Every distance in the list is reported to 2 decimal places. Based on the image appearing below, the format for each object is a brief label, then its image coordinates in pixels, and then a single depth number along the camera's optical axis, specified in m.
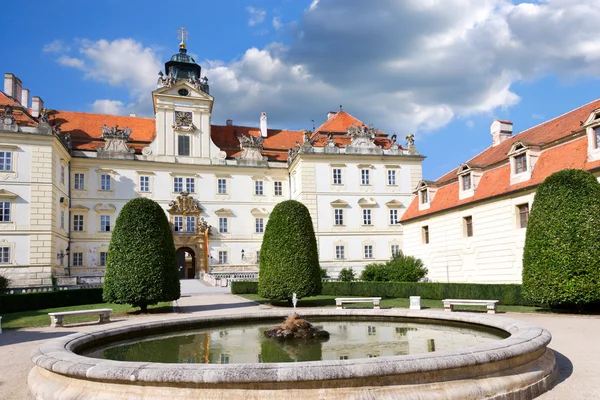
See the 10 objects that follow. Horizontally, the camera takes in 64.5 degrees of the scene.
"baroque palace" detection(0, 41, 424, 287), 36.03
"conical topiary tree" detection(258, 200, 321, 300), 19.27
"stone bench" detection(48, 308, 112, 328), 15.29
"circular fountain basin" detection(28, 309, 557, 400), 5.31
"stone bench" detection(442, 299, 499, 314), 15.23
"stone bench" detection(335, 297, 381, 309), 17.56
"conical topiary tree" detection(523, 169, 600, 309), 14.15
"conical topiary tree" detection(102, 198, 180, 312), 17.58
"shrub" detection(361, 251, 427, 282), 25.14
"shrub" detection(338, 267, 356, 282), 29.61
